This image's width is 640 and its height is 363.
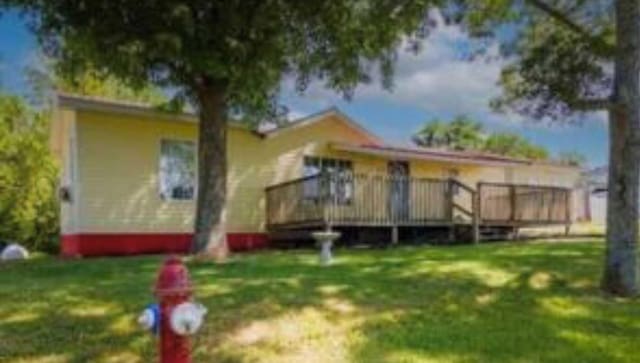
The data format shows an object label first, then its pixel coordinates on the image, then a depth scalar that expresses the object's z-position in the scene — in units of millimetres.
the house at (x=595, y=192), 42438
